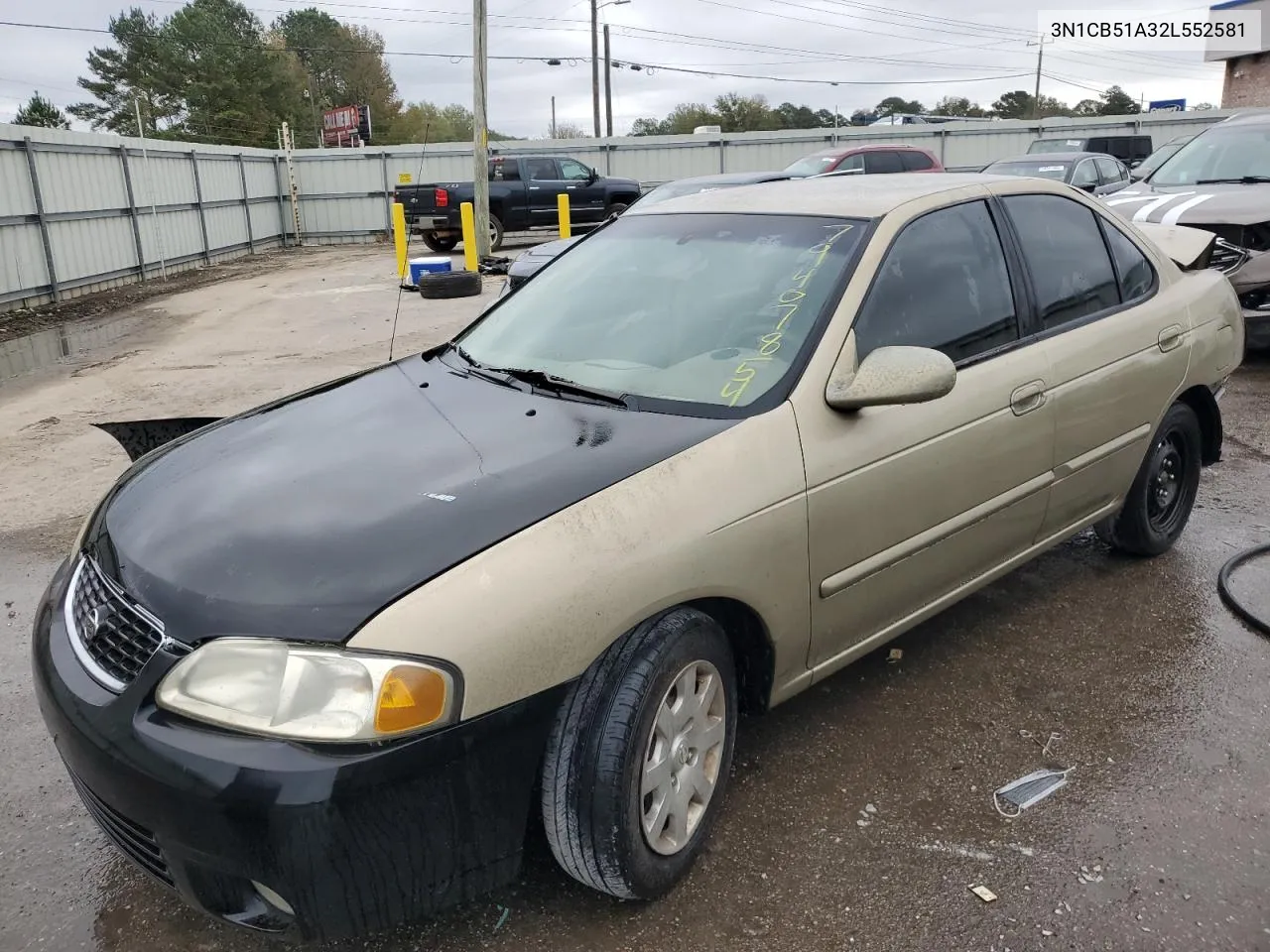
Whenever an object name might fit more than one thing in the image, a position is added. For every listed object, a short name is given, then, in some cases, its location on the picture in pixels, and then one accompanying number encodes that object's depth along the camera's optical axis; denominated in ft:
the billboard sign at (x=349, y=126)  78.31
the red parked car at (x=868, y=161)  48.06
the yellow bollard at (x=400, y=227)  55.88
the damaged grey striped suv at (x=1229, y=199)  23.71
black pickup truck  69.77
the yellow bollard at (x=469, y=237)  53.06
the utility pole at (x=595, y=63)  137.18
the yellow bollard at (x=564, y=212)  65.77
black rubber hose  12.29
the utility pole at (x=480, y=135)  59.47
